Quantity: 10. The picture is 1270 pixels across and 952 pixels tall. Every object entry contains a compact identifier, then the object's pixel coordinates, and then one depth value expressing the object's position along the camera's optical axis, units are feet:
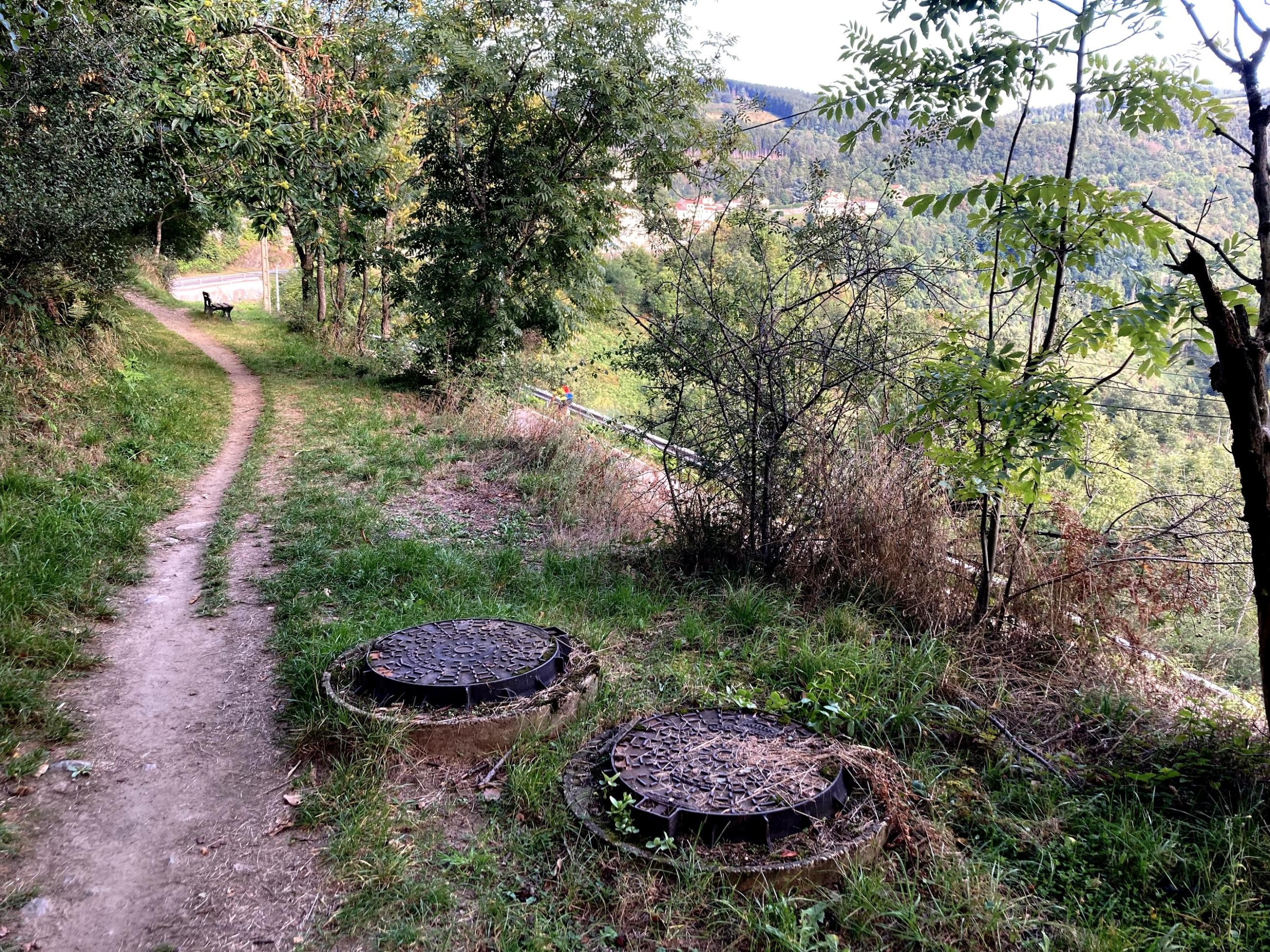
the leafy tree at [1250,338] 9.73
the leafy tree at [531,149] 36.94
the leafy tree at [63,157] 23.45
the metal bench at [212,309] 81.20
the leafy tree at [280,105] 28.76
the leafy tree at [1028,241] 11.30
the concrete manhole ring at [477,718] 11.39
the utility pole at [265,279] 102.94
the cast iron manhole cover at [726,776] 9.29
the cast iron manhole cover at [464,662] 11.99
